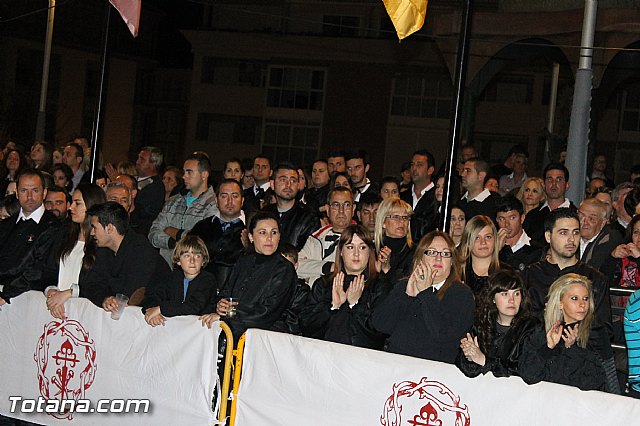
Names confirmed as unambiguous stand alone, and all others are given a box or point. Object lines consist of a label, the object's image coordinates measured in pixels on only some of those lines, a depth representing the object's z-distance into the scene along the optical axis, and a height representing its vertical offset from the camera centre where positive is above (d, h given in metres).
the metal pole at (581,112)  13.43 +1.56
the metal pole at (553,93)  25.38 +3.36
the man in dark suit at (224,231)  9.96 -0.36
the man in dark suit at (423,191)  11.56 +0.27
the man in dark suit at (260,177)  13.23 +0.29
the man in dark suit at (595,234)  9.36 -0.02
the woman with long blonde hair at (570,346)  6.61 -0.77
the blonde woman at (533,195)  10.95 +0.33
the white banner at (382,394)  6.34 -1.19
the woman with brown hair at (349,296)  7.79 -0.68
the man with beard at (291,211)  10.64 -0.09
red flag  11.48 +1.98
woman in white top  8.90 -0.64
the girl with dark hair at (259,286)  8.11 -0.70
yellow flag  9.45 +1.84
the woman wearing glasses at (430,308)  7.33 -0.67
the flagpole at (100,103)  11.57 +0.92
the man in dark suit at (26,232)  9.80 -0.55
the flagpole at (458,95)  8.85 +1.07
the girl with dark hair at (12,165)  15.05 +0.14
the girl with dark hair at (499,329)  6.73 -0.73
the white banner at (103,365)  8.15 -1.51
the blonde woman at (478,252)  8.38 -0.26
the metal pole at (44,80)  21.72 +2.12
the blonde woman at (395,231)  9.12 -0.17
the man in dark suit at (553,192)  10.70 +0.38
